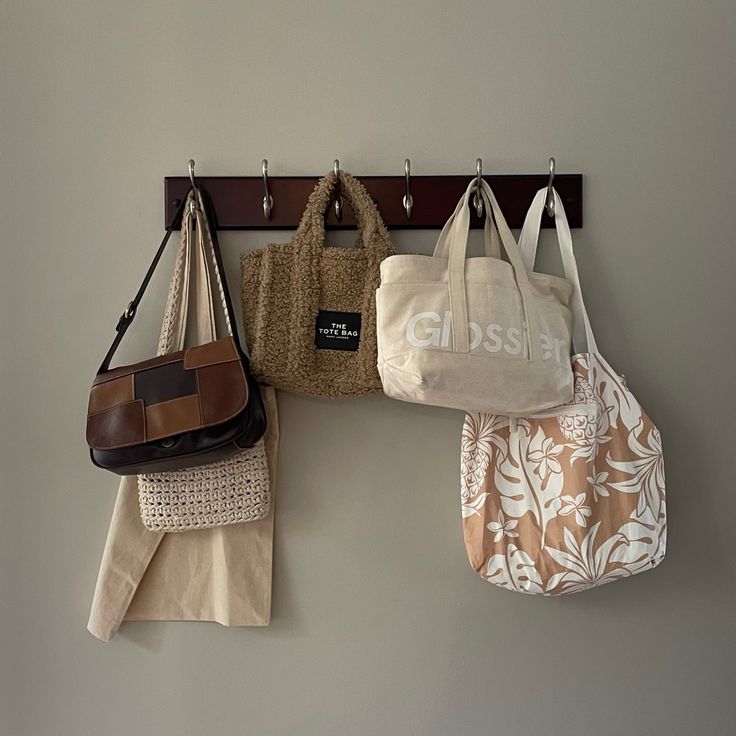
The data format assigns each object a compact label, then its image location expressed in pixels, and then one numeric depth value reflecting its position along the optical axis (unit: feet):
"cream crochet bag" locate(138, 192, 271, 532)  3.76
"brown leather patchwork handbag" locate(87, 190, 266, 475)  3.49
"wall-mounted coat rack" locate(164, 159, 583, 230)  4.01
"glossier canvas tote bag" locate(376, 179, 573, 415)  3.49
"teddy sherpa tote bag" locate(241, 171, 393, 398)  3.79
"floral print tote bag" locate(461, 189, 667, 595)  3.72
